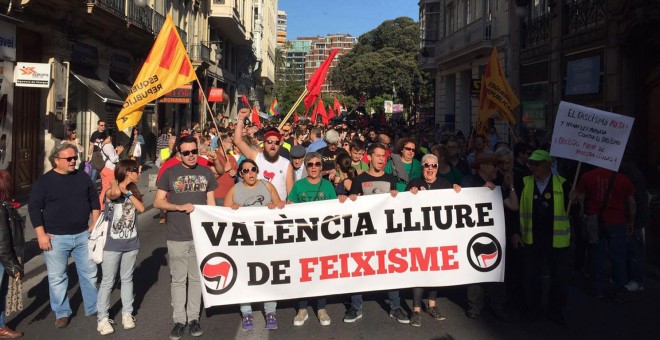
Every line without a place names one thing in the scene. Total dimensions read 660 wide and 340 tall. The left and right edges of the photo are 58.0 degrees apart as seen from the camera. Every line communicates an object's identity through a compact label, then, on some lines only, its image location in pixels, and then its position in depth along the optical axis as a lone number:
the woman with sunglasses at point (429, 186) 5.68
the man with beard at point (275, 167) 6.52
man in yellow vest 5.56
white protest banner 5.43
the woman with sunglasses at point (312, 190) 5.63
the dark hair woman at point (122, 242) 5.32
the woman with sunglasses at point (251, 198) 5.42
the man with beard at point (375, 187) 5.66
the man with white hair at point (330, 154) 7.62
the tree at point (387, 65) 63.50
